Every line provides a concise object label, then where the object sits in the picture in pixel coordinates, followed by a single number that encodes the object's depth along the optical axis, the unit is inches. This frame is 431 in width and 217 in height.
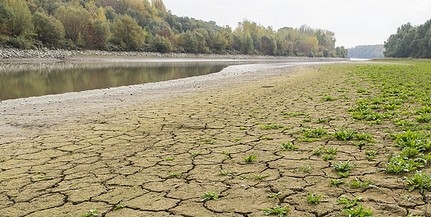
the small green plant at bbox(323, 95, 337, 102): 365.0
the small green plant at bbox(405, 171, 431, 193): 127.8
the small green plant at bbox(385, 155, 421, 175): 144.3
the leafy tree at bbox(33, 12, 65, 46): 2065.7
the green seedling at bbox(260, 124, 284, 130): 244.5
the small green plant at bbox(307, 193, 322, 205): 123.6
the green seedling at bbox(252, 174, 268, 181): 149.2
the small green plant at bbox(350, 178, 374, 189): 133.9
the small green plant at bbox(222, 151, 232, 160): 182.9
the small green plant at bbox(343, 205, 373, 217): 109.7
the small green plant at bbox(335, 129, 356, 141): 203.6
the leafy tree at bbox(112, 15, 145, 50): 2704.2
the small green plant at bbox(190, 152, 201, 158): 188.2
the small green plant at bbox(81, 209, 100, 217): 122.1
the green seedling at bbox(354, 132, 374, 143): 199.0
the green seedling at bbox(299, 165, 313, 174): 155.1
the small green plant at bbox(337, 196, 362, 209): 118.0
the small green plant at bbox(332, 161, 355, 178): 149.7
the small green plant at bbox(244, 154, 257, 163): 173.6
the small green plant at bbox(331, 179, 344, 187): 137.3
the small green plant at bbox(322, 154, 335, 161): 169.0
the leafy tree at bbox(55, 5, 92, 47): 2400.3
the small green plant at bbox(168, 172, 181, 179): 157.0
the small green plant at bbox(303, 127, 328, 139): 213.5
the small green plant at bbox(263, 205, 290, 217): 116.2
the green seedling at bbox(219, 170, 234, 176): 156.7
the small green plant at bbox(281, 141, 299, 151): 190.7
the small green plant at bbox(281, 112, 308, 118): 288.2
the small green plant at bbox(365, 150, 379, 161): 166.3
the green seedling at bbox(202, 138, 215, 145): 215.9
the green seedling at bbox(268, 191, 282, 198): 130.7
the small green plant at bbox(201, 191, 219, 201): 132.2
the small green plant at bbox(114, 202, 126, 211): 127.2
